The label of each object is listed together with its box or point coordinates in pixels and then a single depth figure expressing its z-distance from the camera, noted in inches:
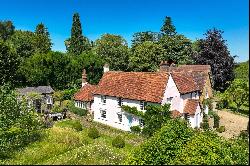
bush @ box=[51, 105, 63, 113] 2145.4
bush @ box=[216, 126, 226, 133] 1807.3
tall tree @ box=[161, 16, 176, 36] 4052.7
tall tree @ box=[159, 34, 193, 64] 3708.2
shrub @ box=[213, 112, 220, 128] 1899.6
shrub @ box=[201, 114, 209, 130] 1915.6
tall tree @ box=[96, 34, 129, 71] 3690.9
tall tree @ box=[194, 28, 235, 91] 3004.4
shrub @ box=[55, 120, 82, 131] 1769.4
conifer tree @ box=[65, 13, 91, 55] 4014.8
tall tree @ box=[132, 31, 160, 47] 4037.9
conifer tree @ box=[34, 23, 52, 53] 3770.2
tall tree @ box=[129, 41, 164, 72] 3452.3
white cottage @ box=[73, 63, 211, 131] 1808.6
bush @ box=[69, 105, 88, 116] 2230.6
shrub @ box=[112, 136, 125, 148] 1486.2
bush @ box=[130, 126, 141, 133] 1790.1
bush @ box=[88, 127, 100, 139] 1642.5
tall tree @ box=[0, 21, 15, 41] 5000.7
